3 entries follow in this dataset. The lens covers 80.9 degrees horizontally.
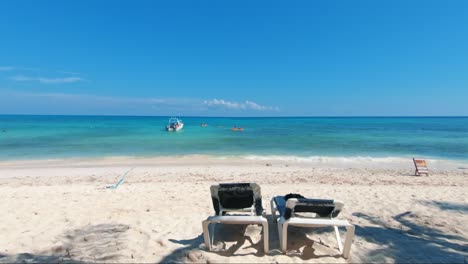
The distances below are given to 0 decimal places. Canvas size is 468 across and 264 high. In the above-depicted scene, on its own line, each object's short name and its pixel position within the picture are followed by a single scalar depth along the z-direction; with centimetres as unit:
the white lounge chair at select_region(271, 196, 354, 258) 375
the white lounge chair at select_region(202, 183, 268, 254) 441
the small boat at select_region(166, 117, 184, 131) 4628
